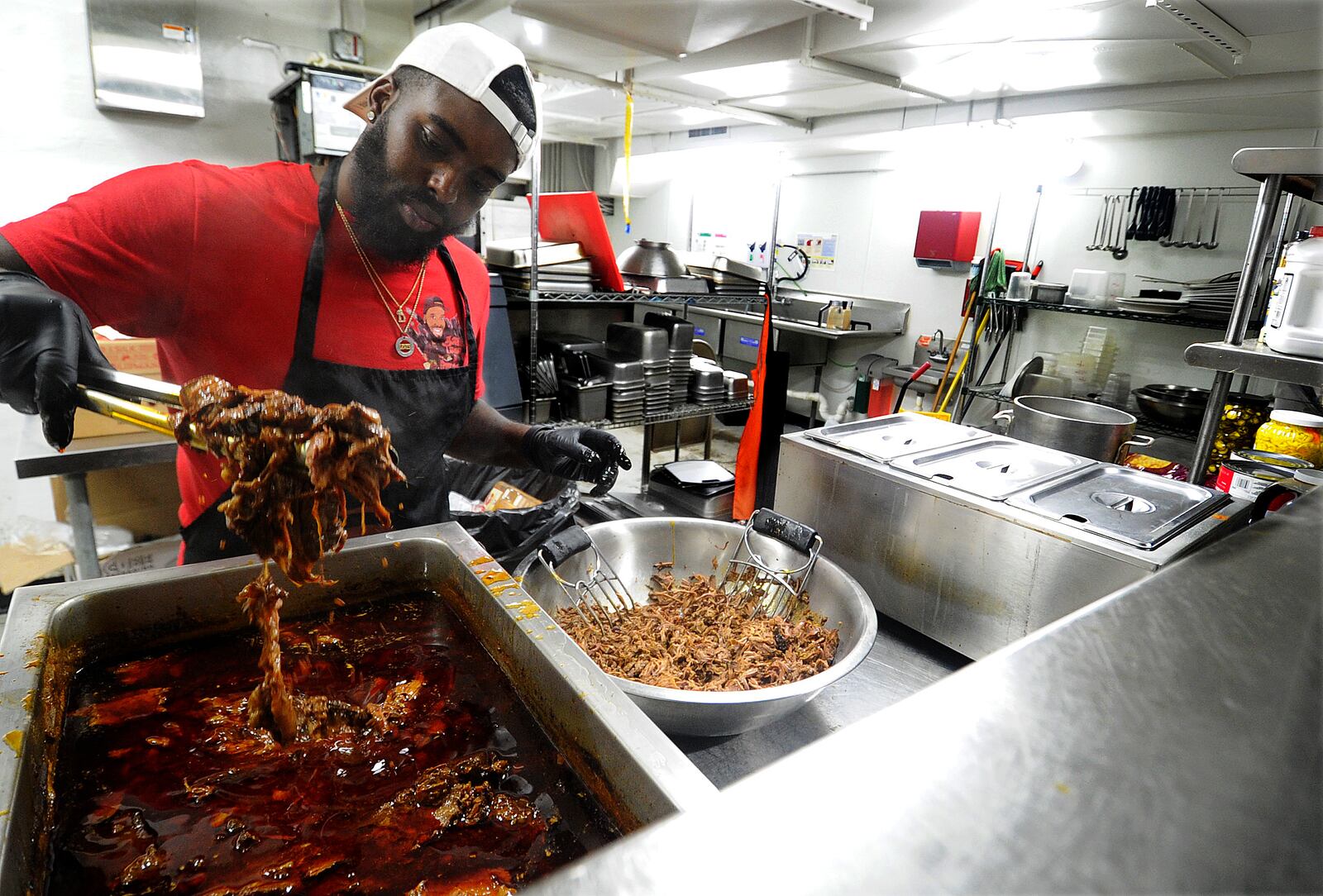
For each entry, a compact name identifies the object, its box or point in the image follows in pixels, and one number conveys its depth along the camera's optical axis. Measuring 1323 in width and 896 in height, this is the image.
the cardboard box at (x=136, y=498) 2.71
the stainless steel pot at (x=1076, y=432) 2.37
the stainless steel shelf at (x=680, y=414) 3.29
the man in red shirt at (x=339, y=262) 1.60
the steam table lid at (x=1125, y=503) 1.56
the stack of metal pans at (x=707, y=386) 3.72
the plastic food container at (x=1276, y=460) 1.68
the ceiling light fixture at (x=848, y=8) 2.29
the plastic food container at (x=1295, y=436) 1.78
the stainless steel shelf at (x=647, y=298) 3.06
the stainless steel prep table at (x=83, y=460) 2.24
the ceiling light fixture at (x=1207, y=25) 2.33
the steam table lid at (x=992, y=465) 1.79
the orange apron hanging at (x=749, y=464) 2.92
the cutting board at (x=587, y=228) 3.19
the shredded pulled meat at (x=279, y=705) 1.02
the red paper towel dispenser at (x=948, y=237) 5.23
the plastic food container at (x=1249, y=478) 1.70
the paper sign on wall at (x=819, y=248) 6.44
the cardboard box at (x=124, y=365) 2.32
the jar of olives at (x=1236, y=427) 2.38
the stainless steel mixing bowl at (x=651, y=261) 3.52
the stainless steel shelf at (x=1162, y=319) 3.75
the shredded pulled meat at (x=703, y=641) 1.44
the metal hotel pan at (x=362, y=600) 0.80
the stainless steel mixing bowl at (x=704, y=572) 1.19
